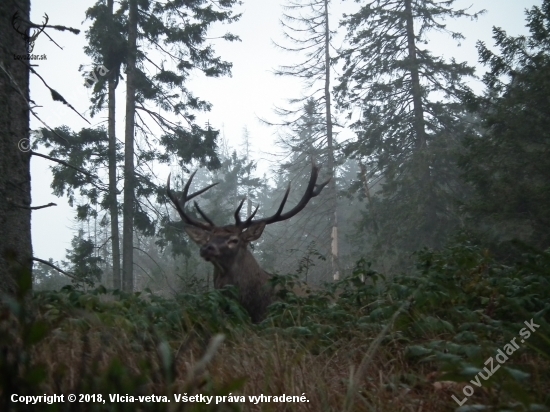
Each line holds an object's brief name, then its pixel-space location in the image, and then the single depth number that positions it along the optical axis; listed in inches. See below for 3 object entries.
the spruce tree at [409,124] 891.4
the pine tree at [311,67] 1109.1
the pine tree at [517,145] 466.0
